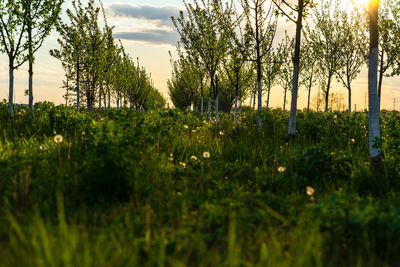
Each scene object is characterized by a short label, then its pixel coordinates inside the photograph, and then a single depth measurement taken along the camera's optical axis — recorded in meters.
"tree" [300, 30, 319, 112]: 27.52
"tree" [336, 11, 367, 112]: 23.12
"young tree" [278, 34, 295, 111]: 30.14
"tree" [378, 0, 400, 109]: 22.42
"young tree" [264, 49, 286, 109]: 26.83
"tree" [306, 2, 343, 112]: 24.38
